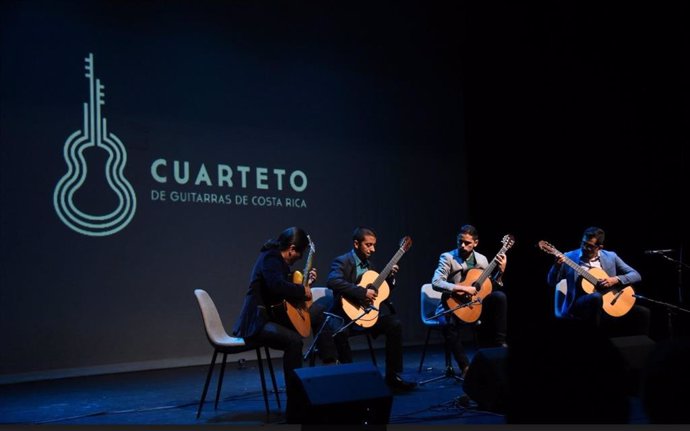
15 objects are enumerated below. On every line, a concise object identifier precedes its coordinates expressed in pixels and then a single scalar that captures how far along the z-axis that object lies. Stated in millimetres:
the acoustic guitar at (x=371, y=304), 5086
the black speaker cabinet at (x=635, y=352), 3818
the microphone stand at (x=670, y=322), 6042
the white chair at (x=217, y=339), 4125
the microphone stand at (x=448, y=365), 5141
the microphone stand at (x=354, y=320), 4960
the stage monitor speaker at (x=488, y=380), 3525
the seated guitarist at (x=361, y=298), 5016
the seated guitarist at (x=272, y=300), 4086
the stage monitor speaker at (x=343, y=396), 2959
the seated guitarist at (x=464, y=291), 5172
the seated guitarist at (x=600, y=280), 5441
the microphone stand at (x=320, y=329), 4588
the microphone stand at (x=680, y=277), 6115
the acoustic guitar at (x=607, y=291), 5590
